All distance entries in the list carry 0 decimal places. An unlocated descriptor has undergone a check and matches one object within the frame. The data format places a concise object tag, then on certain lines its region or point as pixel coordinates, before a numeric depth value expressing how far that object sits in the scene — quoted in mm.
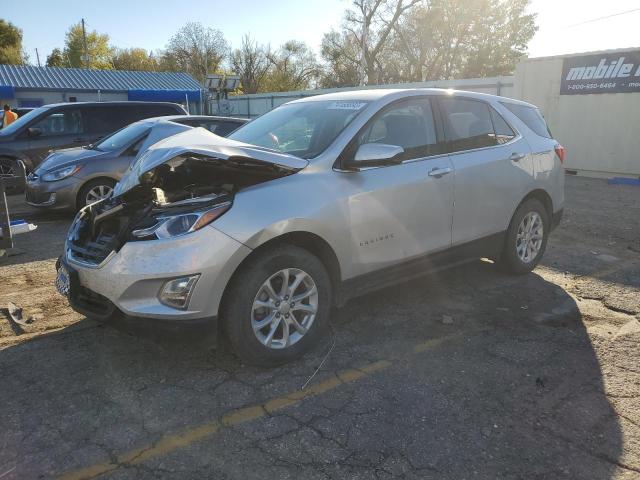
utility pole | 56906
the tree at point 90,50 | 65125
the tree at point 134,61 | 65375
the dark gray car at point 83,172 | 7418
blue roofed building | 32719
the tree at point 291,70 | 53844
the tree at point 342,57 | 48156
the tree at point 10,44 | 54250
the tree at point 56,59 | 67188
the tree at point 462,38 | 42656
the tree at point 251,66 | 54594
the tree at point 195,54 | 58344
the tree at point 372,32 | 40719
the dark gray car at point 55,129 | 9359
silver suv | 2906
